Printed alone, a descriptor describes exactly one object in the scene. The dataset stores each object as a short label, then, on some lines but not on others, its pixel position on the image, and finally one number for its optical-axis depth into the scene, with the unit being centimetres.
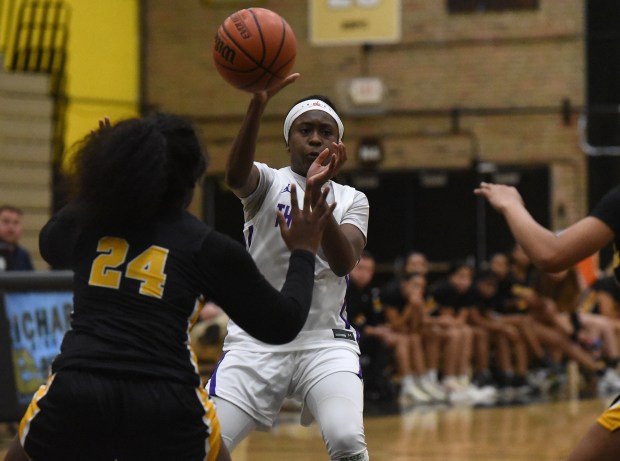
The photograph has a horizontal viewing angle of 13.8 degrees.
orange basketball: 981
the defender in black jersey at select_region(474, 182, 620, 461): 798
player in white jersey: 979
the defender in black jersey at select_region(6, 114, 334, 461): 685
